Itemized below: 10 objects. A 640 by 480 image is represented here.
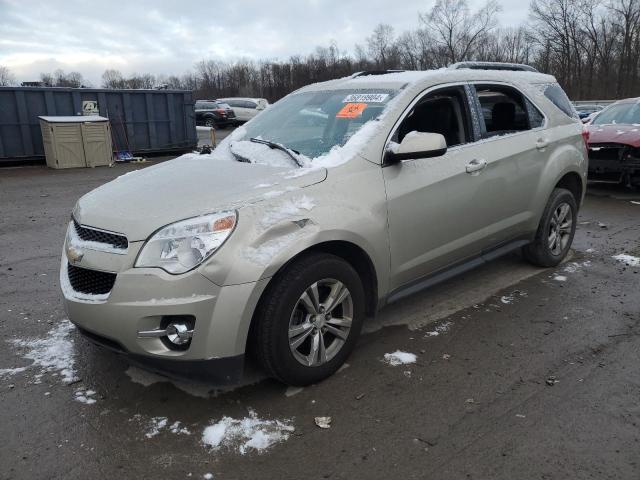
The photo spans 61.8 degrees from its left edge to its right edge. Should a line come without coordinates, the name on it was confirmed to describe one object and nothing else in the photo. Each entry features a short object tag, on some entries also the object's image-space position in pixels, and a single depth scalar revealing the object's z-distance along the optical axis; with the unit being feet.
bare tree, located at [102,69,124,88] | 330.95
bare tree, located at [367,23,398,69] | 226.79
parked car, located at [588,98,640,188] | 28.63
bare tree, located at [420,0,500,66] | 202.18
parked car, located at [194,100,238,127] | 97.14
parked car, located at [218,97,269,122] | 102.68
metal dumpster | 46.57
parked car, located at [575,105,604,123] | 77.01
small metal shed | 45.77
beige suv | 8.77
